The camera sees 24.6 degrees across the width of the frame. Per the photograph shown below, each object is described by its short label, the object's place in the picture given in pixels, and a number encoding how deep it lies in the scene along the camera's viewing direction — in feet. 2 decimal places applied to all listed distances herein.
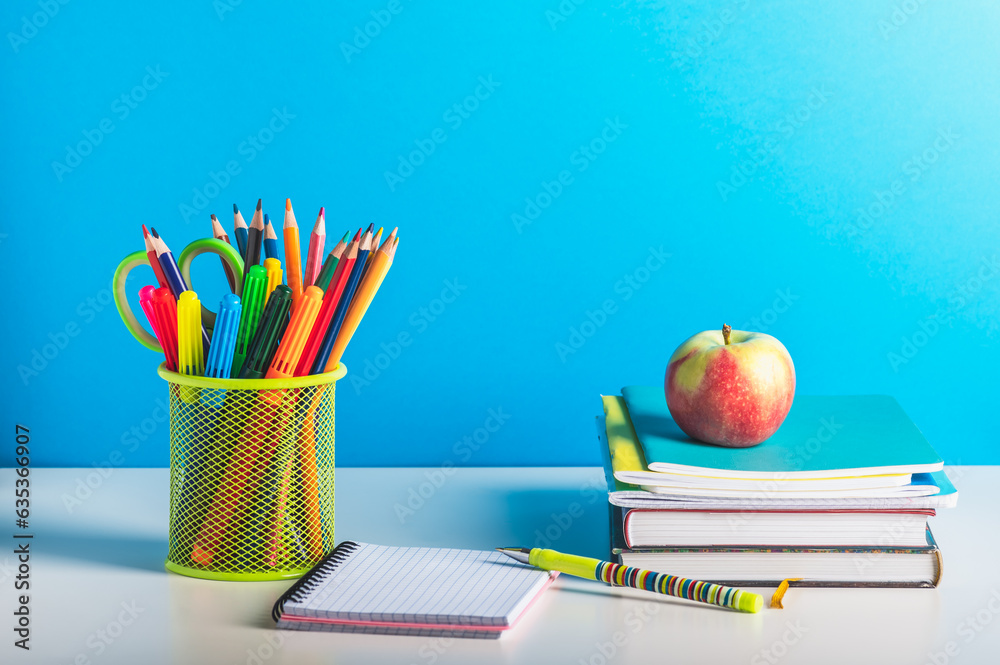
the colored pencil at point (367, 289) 3.85
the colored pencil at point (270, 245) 3.93
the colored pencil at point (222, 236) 3.91
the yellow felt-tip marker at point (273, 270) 3.87
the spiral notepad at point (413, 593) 3.63
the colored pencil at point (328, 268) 3.87
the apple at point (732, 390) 3.93
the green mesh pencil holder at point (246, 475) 3.84
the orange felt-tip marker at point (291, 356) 3.80
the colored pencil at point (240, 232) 3.96
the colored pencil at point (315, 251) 3.92
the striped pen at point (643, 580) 3.72
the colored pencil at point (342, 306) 3.84
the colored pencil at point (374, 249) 3.87
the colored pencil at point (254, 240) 3.92
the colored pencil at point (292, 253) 3.89
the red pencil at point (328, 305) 3.85
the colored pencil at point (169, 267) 3.82
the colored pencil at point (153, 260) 3.83
